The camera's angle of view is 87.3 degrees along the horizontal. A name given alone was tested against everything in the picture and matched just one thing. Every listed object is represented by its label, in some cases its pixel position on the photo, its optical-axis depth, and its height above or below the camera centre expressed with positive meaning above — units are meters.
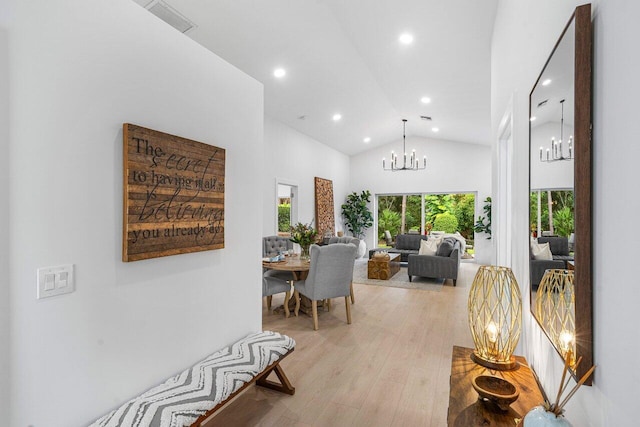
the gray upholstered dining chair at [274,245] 5.45 -0.55
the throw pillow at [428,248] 6.69 -0.71
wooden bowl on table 1.16 -0.64
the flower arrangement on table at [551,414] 0.81 -0.51
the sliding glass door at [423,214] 9.18 -0.03
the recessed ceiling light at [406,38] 3.82 +2.03
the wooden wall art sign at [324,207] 8.16 +0.15
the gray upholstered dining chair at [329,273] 3.77 -0.70
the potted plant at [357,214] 9.71 -0.03
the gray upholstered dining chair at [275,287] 4.07 -0.92
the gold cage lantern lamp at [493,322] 1.50 -0.51
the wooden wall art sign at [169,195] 1.63 +0.10
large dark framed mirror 0.83 +0.06
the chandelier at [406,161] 8.77 +1.48
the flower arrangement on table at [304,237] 4.47 -0.33
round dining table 3.99 -0.65
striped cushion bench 1.50 -0.91
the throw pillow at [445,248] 6.21 -0.66
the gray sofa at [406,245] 8.21 -0.82
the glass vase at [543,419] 0.81 -0.52
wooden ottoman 6.51 -1.07
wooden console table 1.14 -0.70
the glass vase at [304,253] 4.50 -0.54
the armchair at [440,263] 6.13 -0.93
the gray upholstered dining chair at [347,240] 5.63 -0.47
